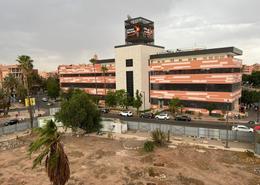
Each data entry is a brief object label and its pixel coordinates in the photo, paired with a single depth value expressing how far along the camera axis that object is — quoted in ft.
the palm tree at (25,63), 173.88
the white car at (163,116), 203.72
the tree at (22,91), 332.06
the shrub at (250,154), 110.34
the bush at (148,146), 119.75
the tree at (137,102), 229.68
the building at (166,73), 203.51
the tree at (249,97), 230.89
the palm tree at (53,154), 53.78
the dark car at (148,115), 212.84
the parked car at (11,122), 199.31
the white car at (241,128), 149.18
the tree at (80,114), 149.76
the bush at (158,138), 129.39
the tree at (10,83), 343.71
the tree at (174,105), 211.20
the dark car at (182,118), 194.29
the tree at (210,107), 206.90
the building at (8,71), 511.69
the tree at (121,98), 242.15
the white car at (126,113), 224.80
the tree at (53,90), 350.02
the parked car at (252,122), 178.27
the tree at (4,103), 246.04
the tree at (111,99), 252.21
